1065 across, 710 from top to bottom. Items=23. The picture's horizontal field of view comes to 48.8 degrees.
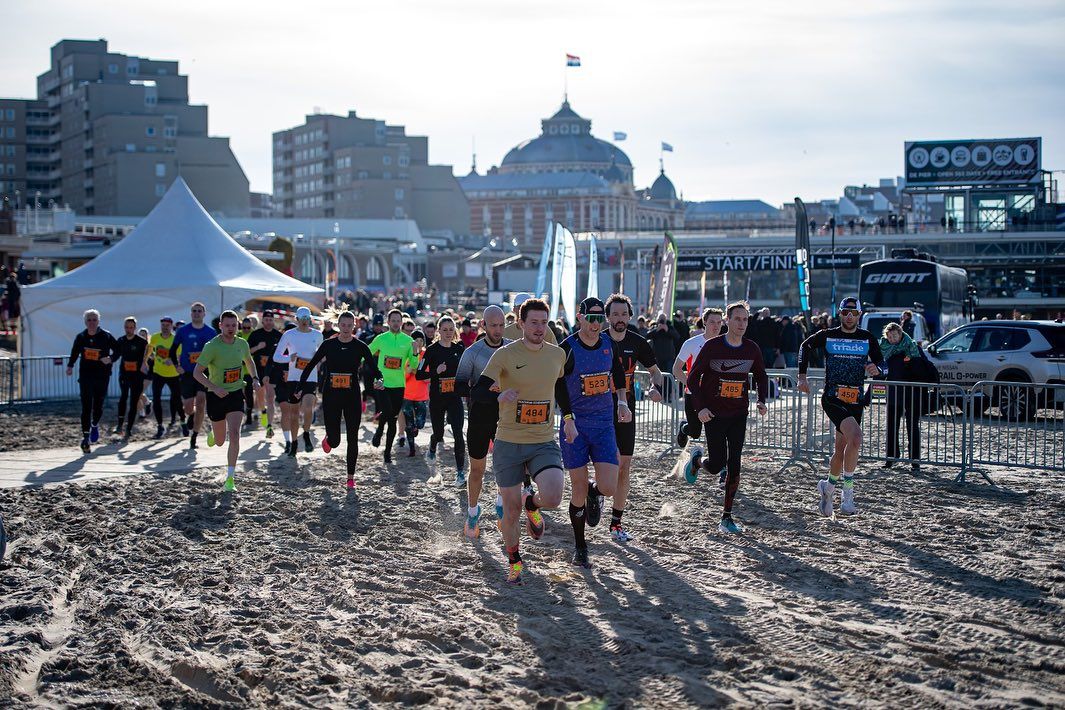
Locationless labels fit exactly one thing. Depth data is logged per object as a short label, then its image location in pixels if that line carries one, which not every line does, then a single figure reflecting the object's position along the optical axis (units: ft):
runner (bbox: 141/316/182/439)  54.39
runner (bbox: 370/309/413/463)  43.98
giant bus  102.94
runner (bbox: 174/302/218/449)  48.98
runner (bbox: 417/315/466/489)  40.45
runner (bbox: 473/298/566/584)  25.31
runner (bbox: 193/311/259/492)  38.47
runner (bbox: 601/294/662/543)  30.17
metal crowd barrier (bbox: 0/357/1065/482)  41.98
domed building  474.90
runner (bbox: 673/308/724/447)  37.93
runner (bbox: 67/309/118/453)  48.65
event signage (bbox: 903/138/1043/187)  240.32
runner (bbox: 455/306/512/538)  28.91
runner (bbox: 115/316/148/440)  52.31
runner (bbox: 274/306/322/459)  45.80
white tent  73.10
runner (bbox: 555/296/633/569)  26.76
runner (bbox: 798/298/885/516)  33.30
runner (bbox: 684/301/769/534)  30.89
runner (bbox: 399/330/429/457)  45.73
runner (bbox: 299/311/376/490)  38.24
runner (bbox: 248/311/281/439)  53.21
